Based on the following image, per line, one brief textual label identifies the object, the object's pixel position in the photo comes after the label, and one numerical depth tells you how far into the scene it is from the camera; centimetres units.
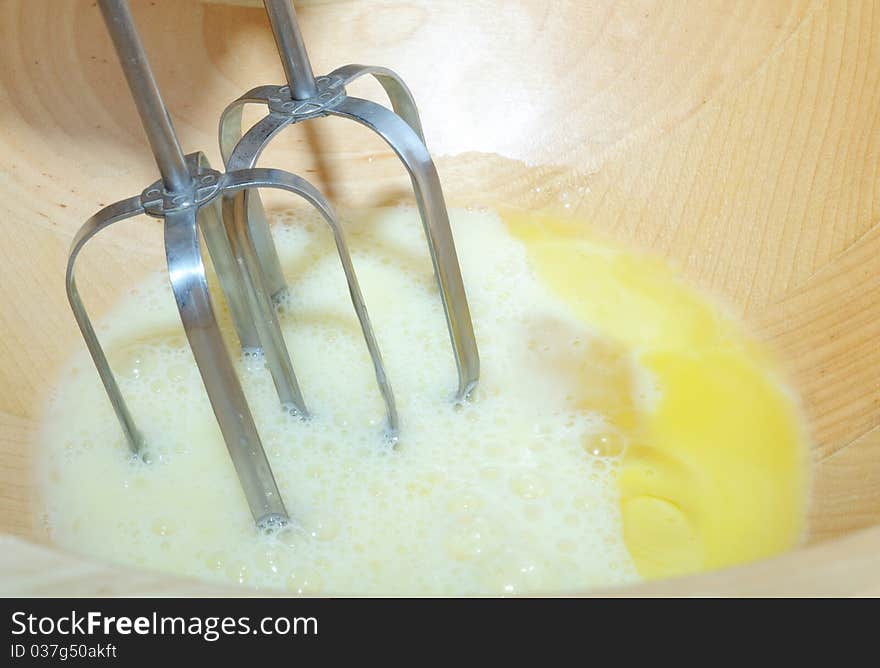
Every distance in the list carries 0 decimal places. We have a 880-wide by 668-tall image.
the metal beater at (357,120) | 52
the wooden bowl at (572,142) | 59
